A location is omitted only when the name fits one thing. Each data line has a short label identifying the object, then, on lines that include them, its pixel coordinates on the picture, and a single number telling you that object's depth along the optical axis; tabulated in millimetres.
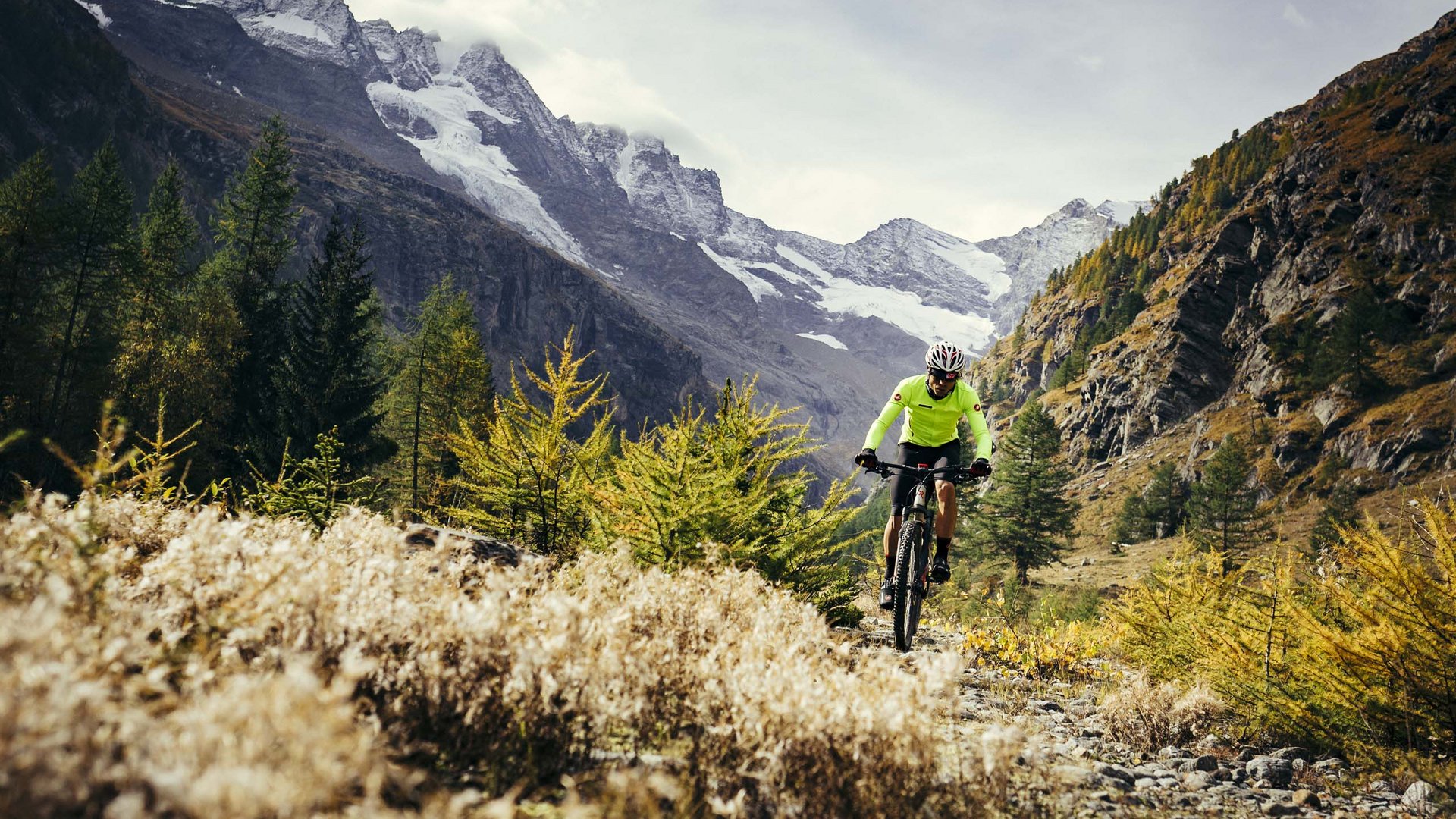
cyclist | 8375
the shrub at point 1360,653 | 5340
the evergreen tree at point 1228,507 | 50156
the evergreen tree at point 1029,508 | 46812
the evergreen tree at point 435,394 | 34469
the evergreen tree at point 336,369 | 31203
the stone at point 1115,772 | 4781
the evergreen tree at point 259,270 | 31766
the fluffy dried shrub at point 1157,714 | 6223
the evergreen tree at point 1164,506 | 61531
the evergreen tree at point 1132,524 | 62938
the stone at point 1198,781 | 4899
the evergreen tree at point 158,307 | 29984
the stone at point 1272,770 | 5102
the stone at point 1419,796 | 4434
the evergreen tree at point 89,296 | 29734
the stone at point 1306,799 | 4617
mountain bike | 7992
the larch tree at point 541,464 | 9500
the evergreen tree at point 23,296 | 27188
